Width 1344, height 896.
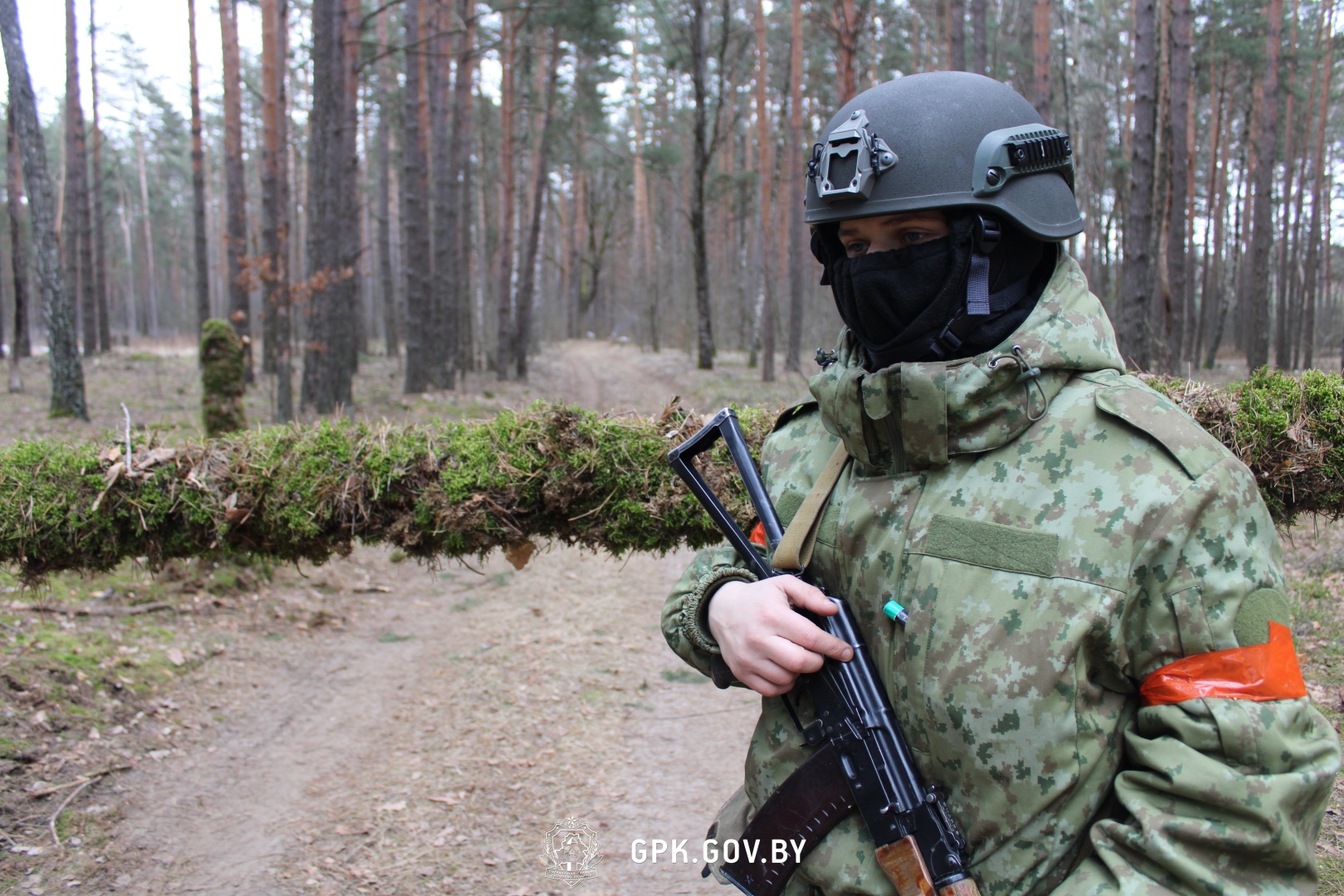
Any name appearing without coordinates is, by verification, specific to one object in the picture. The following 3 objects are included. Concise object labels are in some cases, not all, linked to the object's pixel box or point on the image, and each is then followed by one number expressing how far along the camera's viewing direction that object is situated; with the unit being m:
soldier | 1.23
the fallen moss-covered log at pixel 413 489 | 3.57
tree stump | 8.02
